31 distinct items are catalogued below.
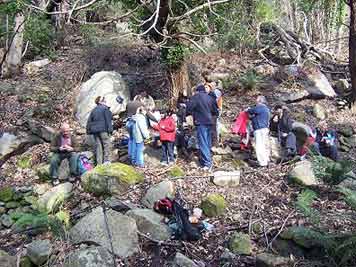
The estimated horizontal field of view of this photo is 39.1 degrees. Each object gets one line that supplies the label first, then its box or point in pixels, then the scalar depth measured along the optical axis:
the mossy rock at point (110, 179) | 9.91
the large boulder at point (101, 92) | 14.69
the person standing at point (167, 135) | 10.88
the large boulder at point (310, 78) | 15.81
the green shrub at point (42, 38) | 19.45
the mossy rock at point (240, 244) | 7.88
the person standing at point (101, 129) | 10.87
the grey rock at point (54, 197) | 10.01
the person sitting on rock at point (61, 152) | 11.09
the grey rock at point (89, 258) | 7.29
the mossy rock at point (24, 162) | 12.86
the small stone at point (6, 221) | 10.16
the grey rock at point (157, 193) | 9.42
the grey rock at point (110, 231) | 7.91
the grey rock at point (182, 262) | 7.39
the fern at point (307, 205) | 7.58
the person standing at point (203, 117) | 10.63
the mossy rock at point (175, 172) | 10.41
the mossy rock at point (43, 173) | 11.56
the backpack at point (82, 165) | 11.01
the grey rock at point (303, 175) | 9.71
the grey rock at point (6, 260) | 7.61
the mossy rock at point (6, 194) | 11.02
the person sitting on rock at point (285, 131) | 11.24
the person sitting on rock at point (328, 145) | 11.00
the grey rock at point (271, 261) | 7.20
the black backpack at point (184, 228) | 8.07
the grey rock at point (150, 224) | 8.20
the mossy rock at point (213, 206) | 9.03
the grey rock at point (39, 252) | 7.71
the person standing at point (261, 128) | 10.77
